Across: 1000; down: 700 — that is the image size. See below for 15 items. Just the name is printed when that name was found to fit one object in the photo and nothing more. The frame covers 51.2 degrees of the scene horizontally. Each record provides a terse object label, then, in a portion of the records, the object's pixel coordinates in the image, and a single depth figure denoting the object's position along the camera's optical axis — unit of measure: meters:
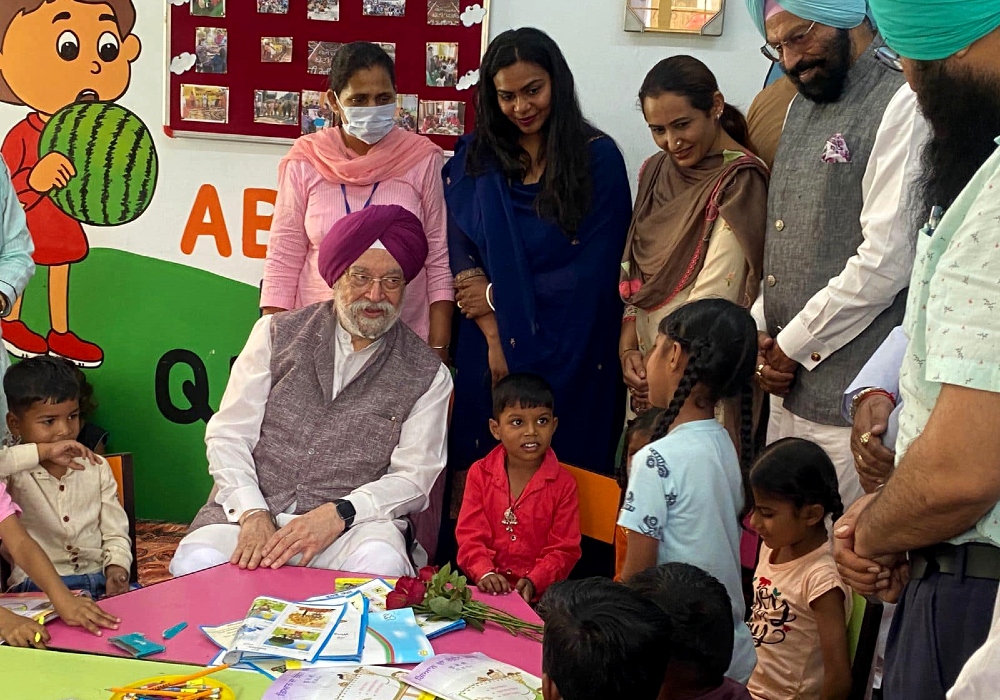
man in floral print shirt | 1.29
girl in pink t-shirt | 2.35
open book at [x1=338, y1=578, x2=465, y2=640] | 1.99
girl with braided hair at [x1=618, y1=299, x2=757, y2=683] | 2.21
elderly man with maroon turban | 2.75
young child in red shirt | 2.96
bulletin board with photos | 3.96
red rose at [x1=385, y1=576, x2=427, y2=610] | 2.06
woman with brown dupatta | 2.96
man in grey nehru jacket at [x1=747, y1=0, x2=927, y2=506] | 2.49
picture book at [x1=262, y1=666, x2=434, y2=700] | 1.69
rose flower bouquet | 2.02
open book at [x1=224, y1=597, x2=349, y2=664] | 1.86
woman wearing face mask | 3.54
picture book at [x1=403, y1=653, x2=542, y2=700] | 1.72
